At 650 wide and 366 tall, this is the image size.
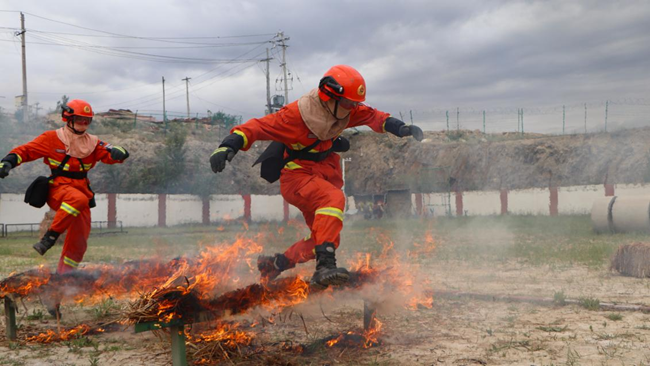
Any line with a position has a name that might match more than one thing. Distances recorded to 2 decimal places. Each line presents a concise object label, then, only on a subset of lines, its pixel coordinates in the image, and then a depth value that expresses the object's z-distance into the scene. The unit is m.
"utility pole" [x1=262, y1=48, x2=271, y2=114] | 43.60
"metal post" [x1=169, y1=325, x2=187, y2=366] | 3.50
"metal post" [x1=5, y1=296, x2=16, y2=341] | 4.76
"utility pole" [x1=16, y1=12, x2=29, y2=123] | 35.44
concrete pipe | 15.04
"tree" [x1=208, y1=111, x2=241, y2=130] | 44.25
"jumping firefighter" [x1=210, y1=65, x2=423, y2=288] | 4.17
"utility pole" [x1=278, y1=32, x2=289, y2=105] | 40.75
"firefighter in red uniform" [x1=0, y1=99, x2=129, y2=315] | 5.68
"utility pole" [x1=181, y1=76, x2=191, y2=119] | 61.50
